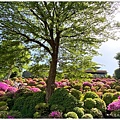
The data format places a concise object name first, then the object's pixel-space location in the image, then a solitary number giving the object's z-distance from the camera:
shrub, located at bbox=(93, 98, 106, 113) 4.90
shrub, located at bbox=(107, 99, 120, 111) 4.26
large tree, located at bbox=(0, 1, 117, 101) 4.70
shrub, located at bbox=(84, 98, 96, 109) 4.81
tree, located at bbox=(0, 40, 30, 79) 5.08
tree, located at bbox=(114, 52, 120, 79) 15.02
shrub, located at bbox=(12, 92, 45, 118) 4.93
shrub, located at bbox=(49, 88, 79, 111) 4.53
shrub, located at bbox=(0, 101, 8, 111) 5.39
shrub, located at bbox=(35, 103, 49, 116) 4.54
